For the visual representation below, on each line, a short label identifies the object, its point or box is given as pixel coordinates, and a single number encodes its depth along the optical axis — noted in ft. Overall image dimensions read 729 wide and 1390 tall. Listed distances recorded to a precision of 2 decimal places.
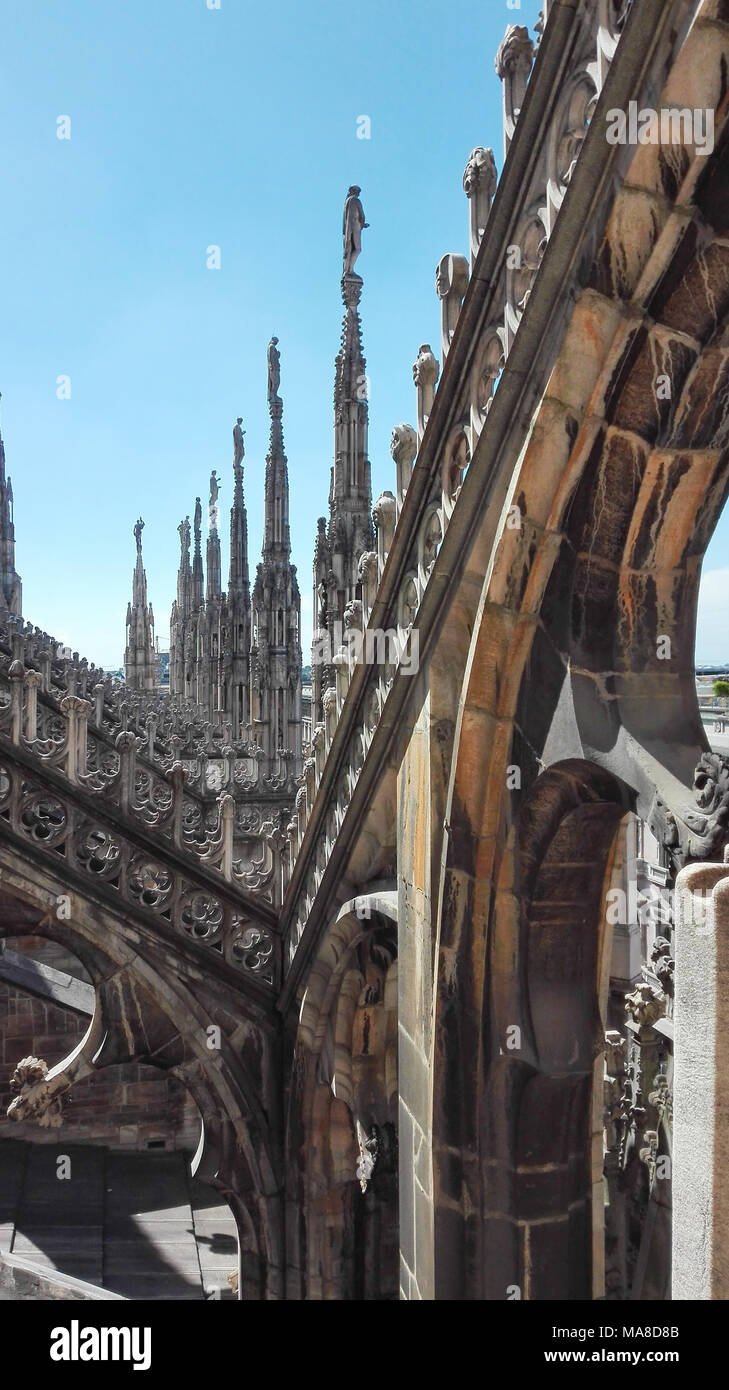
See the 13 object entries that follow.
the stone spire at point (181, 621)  179.42
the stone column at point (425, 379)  13.58
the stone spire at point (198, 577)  168.14
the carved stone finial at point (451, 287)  12.60
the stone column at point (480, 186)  11.90
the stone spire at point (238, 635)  110.63
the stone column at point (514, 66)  10.91
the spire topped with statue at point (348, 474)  57.00
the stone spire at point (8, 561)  129.18
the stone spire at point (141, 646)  174.81
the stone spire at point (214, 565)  143.95
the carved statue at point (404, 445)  14.35
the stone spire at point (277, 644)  86.63
